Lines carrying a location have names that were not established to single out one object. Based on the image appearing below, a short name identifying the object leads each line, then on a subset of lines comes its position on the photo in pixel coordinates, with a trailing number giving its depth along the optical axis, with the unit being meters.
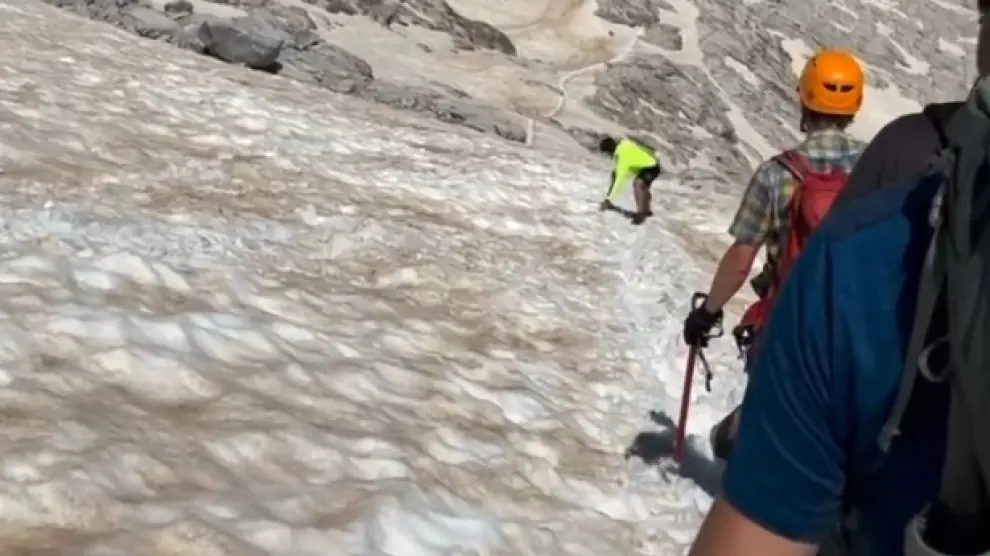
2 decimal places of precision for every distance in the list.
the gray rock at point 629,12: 41.88
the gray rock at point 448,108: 21.67
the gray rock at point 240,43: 20.59
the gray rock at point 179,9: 23.48
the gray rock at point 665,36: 40.81
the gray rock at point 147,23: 20.67
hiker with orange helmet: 4.94
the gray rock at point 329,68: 22.00
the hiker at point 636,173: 14.77
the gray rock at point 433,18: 32.59
